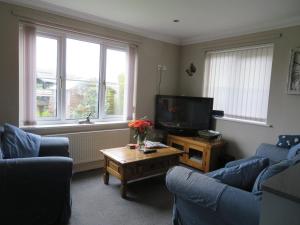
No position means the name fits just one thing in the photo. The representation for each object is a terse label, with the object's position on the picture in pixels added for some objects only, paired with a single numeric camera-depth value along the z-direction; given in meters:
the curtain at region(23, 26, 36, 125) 2.94
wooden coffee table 2.67
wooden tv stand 3.55
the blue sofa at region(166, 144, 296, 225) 1.39
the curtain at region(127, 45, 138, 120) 3.96
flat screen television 3.96
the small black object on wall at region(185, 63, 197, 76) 4.43
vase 3.05
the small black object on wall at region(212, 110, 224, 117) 3.94
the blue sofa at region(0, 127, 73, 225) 1.83
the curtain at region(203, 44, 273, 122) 3.41
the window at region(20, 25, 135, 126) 3.19
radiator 3.34
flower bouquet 2.97
